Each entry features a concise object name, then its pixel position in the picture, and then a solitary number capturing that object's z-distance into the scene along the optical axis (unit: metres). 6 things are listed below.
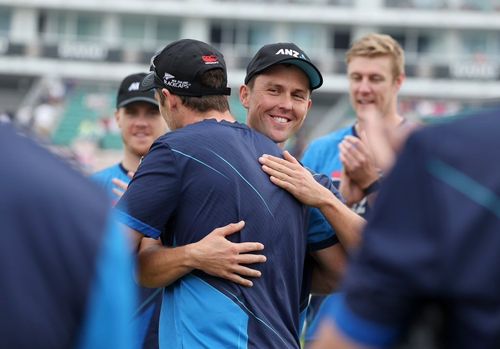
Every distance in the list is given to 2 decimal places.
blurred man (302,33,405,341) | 11.76
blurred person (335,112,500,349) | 3.63
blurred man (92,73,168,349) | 11.95
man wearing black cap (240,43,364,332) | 7.91
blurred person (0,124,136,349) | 3.79
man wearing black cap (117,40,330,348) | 7.34
